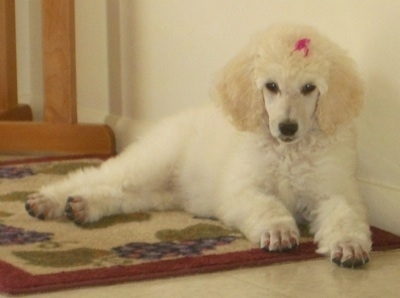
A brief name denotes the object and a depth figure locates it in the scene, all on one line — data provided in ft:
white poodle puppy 7.55
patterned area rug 6.94
